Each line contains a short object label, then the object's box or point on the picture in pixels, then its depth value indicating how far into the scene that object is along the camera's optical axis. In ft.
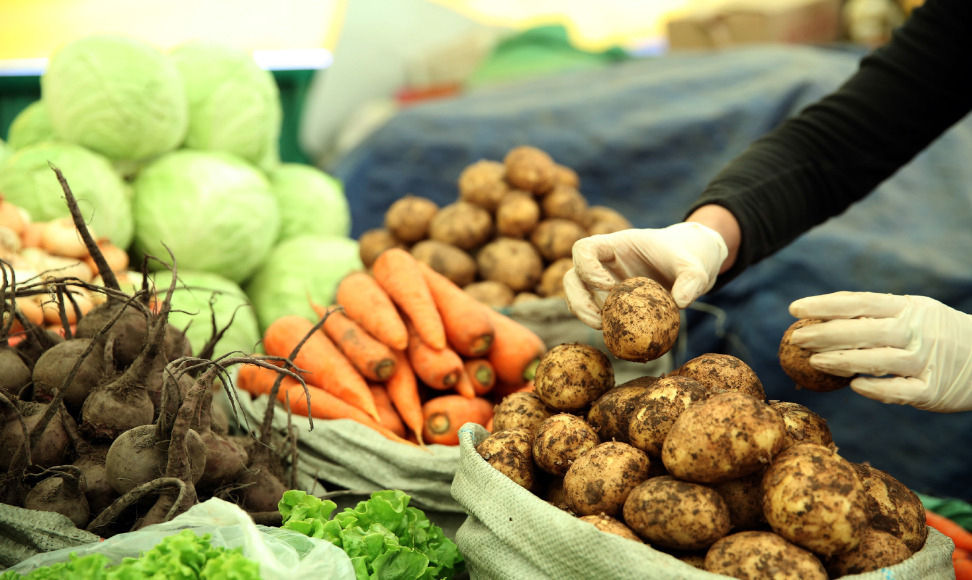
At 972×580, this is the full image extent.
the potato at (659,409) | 3.93
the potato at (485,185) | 8.36
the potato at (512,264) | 7.86
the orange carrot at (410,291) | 6.33
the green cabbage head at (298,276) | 8.66
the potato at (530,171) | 8.25
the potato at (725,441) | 3.51
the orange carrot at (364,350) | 6.19
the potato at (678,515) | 3.47
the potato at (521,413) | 4.80
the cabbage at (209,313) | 7.23
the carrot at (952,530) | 5.24
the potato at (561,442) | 4.14
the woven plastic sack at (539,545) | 3.37
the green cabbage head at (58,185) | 7.11
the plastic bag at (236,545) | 3.47
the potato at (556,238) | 7.98
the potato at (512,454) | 4.22
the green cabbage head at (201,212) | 7.86
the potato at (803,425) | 4.06
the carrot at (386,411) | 6.12
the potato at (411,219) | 8.36
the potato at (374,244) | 8.43
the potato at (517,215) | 8.04
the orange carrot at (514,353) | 6.49
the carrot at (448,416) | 6.04
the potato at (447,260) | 7.85
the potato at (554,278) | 7.77
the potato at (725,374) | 4.27
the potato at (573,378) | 4.66
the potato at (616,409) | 4.32
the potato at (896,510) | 3.81
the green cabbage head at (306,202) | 9.70
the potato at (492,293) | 7.61
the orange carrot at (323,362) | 6.07
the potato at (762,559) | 3.26
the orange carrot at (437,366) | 6.17
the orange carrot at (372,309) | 6.31
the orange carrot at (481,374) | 6.48
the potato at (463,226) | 8.09
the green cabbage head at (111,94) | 7.52
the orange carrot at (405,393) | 6.07
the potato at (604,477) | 3.80
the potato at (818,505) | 3.33
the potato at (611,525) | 3.62
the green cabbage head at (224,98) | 8.73
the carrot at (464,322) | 6.36
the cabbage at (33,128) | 8.35
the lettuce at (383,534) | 4.02
